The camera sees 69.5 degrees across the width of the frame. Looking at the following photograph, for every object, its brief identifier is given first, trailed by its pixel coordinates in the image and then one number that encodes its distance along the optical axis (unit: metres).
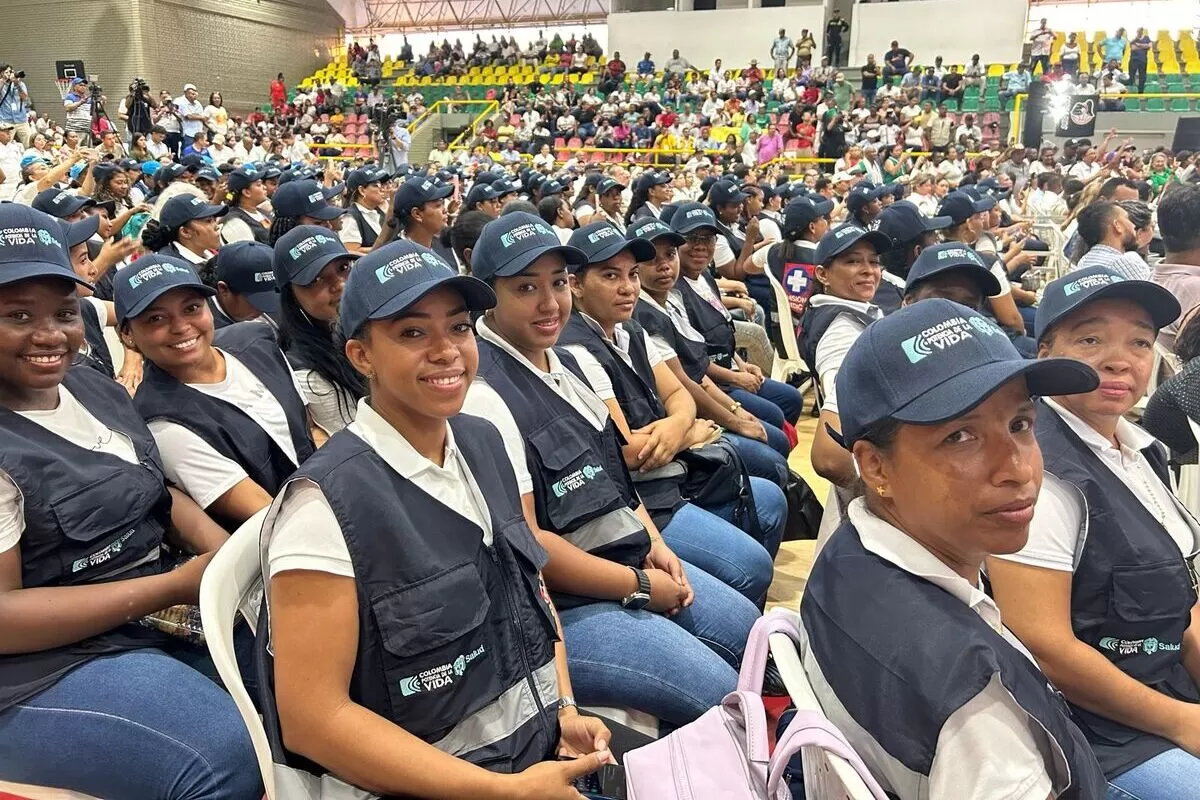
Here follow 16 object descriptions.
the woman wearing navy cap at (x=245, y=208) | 5.41
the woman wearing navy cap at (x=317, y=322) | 2.51
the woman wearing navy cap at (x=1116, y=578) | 1.49
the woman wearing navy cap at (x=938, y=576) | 1.06
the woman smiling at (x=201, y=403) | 2.01
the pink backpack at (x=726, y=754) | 1.27
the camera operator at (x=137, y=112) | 13.73
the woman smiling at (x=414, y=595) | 1.28
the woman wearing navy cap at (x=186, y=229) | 4.04
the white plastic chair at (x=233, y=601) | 1.28
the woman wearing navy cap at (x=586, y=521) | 1.91
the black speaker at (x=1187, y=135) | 14.16
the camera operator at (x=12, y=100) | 13.64
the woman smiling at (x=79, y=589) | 1.56
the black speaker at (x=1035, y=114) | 14.91
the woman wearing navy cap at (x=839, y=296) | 2.95
